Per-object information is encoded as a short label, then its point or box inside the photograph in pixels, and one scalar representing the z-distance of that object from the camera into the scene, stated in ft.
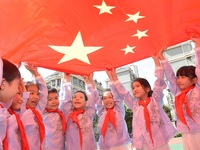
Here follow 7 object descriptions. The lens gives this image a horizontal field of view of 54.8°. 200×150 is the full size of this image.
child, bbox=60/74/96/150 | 7.82
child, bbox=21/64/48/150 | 6.20
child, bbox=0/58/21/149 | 3.59
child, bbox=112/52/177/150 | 7.01
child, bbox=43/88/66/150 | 7.75
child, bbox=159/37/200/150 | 6.41
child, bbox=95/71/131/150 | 8.03
